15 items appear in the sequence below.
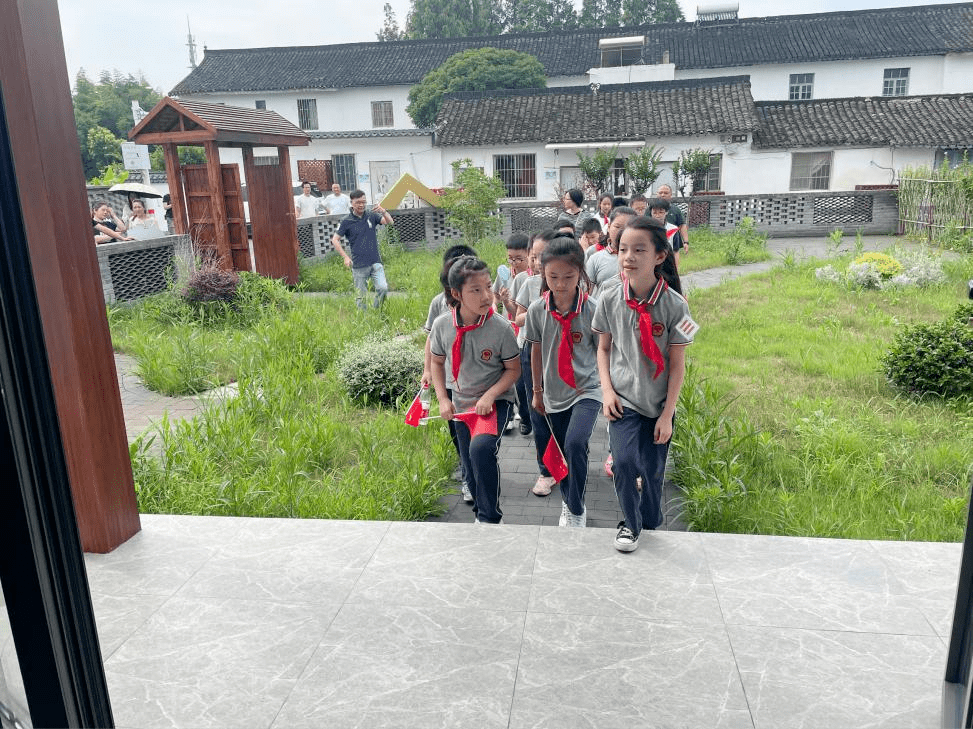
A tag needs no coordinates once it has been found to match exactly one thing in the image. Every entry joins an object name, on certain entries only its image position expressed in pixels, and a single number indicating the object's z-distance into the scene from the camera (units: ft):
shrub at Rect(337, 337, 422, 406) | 20.59
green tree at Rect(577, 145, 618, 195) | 70.95
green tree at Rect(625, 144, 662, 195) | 69.00
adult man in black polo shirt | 31.55
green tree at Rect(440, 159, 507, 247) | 53.36
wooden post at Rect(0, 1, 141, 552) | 9.85
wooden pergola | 35.58
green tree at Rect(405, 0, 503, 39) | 138.31
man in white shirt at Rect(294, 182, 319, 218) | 54.65
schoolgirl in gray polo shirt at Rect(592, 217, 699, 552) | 11.37
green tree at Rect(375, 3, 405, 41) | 177.28
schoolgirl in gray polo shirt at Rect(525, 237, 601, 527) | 12.53
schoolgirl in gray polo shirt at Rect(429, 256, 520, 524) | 12.62
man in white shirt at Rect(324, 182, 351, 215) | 55.52
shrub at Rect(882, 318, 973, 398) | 19.13
